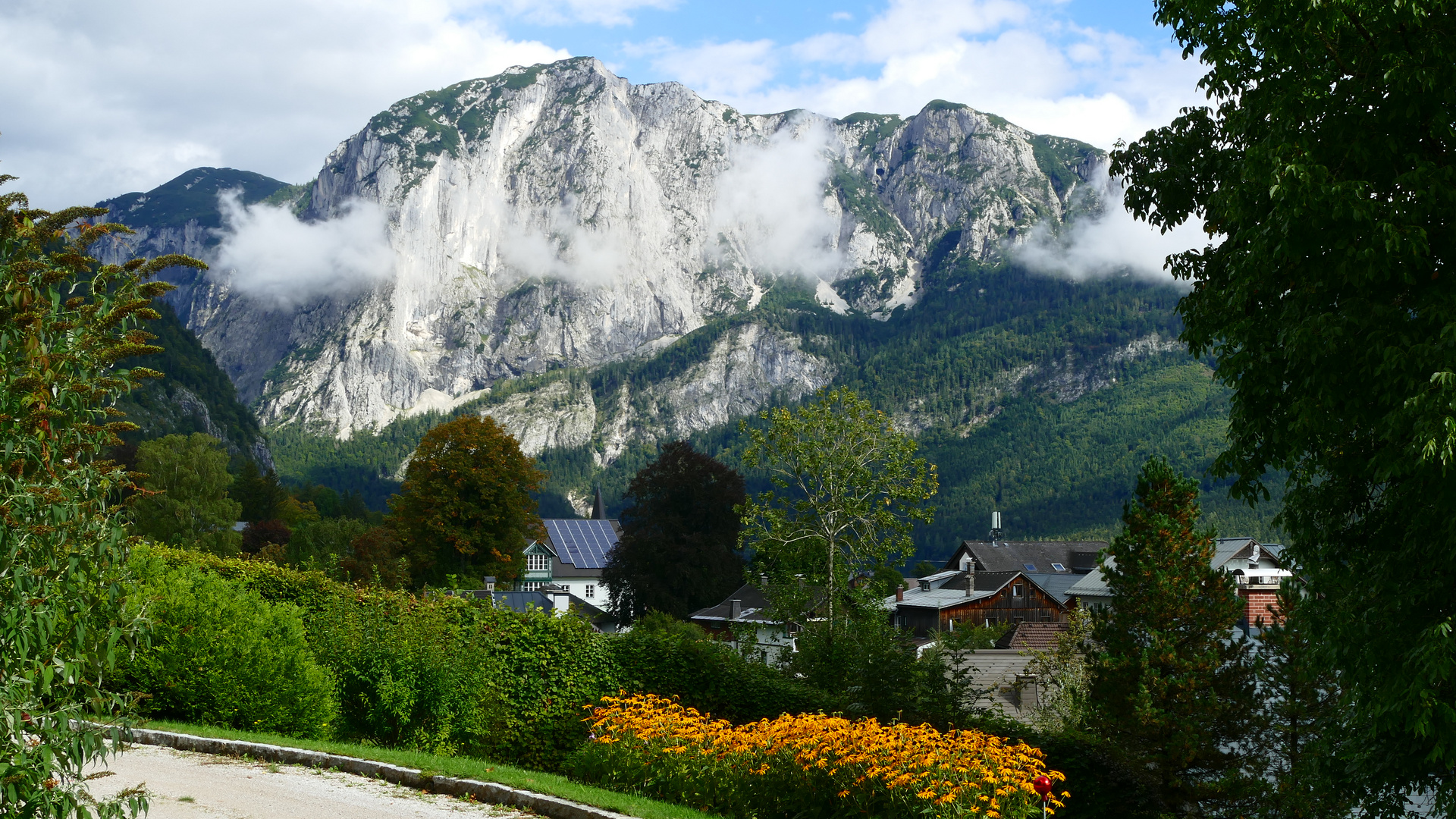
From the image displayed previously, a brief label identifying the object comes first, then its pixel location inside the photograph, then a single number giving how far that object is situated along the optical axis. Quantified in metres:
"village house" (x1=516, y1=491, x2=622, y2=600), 103.75
